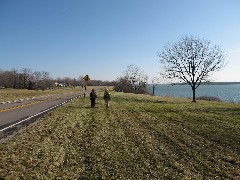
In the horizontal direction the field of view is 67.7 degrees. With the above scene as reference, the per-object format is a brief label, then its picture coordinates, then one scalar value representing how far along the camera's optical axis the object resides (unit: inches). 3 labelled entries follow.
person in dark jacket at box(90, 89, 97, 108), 567.3
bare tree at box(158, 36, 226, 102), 937.7
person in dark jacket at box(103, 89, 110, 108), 569.1
